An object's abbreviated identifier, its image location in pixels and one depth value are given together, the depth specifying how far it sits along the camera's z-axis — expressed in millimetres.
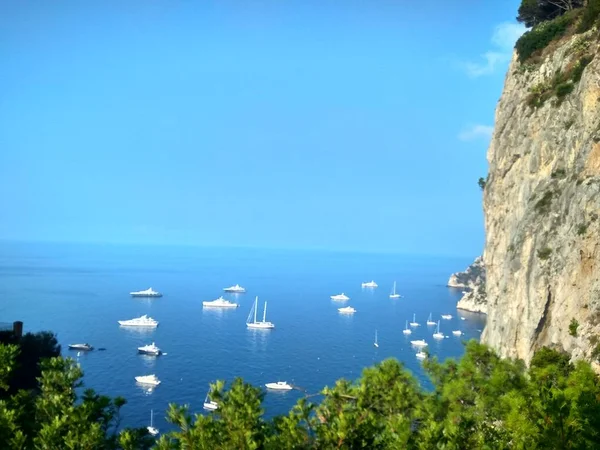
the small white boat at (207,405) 57566
